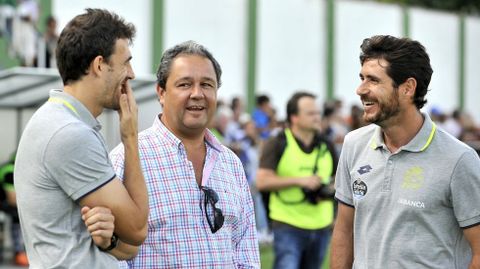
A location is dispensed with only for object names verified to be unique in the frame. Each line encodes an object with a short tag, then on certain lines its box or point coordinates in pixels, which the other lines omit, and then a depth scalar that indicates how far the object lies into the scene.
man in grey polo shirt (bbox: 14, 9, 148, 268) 5.74
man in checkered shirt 7.06
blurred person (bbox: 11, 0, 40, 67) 27.67
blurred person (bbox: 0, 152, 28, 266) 19.34
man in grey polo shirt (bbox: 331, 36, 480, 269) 7.43
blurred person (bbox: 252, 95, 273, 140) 28.19
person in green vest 13.51
